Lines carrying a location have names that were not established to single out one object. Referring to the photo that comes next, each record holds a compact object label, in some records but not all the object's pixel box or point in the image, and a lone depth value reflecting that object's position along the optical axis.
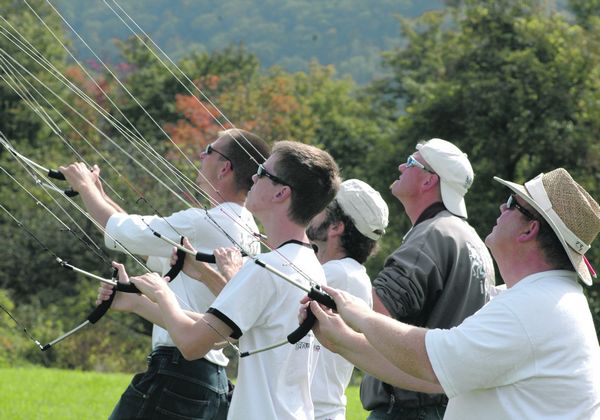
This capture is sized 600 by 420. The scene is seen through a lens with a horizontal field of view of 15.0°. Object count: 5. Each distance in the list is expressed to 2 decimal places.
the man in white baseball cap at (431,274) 10.47
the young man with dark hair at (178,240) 11.55
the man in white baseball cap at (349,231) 11.76
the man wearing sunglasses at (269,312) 9.13
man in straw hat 7.48
